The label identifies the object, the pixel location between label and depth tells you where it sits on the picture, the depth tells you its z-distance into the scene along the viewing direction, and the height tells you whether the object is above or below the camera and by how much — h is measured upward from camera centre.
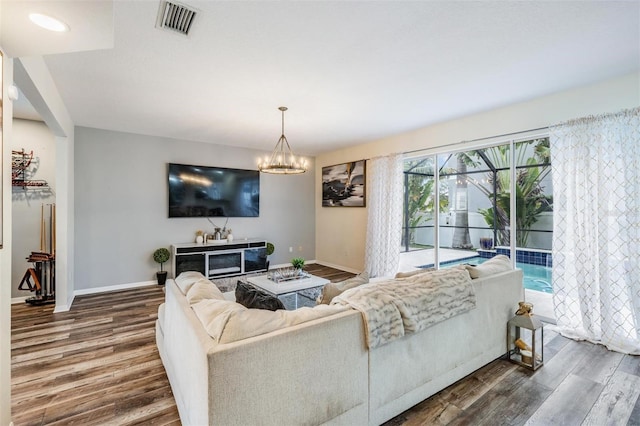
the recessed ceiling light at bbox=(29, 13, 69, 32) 1.21 +0.84
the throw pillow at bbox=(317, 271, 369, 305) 2.03 -0.57
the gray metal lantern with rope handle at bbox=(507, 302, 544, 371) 2.32 -1.13
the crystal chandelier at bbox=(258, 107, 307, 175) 3.64 +0.59
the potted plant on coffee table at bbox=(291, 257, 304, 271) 3.76 -0.69
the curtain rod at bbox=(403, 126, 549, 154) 3.33 +1.02
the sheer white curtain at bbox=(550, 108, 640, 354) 2.65 -0.15
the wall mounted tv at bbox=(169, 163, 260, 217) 5.01 +0.38
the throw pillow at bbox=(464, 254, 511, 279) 2.32 -0.48
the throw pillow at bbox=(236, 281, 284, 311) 1.87 -0.62
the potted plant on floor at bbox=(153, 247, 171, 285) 4.75 -0.81
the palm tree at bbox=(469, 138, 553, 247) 3.54 +0.35
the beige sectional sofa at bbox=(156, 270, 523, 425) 1.21 -0.80
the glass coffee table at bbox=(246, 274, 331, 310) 3.22 -0.90
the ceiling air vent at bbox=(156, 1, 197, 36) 1.81 +1.33
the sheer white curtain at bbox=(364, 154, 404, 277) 4.80 -0.06
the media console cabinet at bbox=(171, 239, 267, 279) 4.79 -0.84
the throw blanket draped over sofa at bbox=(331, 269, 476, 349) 1.61 -0.57
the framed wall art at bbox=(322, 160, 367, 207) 5.61 +0.59
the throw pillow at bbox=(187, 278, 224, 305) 1.75 -0.53
